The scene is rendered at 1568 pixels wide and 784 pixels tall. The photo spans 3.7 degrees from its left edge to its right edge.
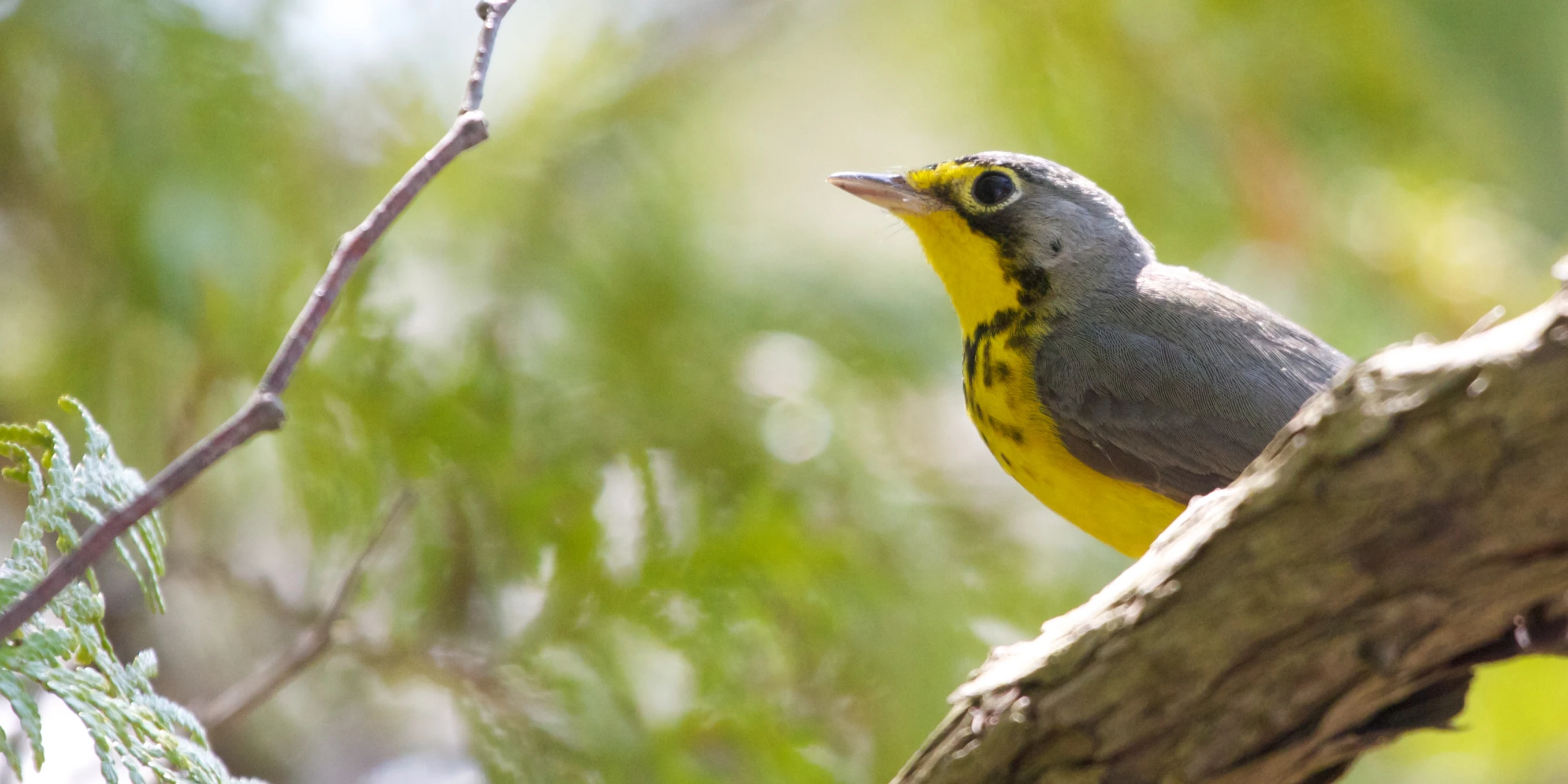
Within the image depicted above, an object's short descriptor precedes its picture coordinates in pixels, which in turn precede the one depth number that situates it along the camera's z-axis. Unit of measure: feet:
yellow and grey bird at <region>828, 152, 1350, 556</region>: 9.67
